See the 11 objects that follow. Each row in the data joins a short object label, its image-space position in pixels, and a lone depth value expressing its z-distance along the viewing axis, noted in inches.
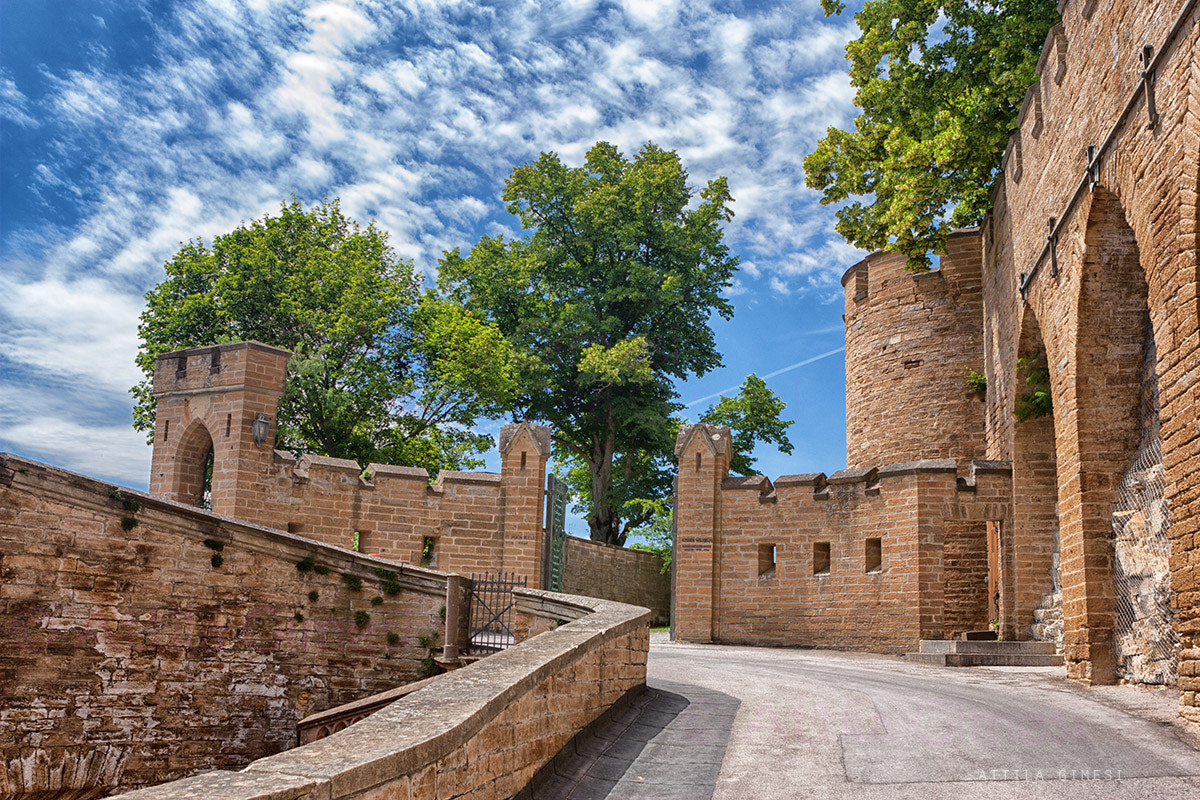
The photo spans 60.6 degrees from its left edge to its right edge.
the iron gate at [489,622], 539.2
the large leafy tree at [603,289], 1275.8
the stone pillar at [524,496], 728.3
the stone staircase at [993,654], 531.8
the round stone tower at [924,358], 789.9
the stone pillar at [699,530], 693.9
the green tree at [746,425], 1188.5
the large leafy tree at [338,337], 1090.1
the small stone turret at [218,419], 748.0
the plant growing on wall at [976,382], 774.5
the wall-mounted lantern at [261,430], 757.3
